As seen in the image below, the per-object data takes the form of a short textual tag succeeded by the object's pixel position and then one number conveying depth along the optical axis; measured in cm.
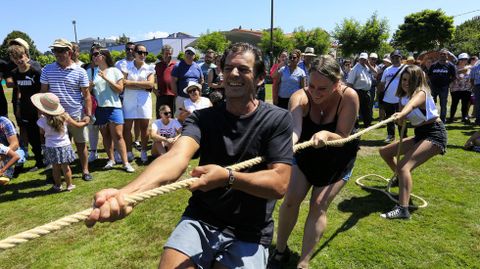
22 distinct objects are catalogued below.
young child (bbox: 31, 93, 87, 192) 506
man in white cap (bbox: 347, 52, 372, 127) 912
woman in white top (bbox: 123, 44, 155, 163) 653
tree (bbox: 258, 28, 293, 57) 5106
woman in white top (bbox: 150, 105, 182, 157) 627
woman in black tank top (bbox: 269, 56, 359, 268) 300
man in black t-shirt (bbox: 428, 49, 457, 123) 1013
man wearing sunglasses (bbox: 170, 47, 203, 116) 716
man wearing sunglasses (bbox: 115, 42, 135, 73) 669
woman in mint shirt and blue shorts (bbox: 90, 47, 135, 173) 604
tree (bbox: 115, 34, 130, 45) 11212
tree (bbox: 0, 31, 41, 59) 4861
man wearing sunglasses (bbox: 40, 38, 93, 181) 539
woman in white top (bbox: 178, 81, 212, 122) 641
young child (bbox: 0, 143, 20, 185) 523
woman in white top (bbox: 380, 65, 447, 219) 435
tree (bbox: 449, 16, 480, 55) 4202
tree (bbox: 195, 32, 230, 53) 5419
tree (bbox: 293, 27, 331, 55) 5469
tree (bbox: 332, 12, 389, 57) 4706
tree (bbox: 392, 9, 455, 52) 4456
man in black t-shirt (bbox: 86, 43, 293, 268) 201
